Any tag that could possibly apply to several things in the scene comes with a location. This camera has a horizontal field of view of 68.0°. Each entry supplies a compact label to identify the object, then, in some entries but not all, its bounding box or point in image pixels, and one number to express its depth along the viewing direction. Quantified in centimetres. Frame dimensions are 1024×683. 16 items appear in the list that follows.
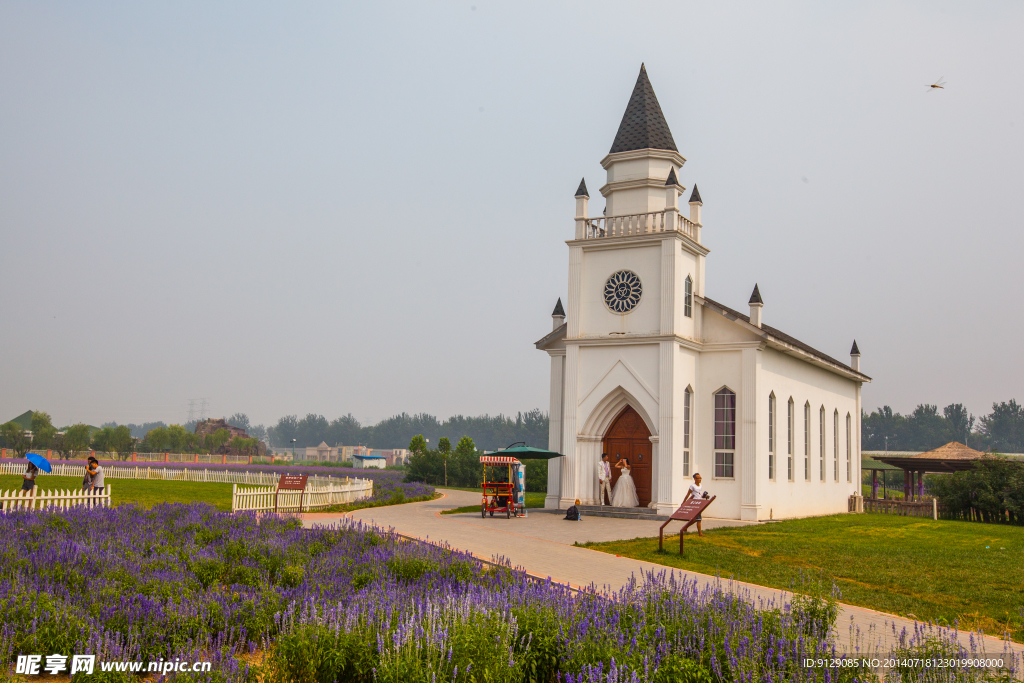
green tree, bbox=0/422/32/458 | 7244
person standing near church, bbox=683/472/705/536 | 1736
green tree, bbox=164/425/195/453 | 9821
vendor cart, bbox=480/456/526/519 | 2303
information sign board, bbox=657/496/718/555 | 1497
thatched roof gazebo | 3594
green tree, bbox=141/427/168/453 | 9712
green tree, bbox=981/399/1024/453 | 15312
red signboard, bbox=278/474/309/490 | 2188
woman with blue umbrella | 2000
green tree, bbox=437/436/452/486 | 4772
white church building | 2519
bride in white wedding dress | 2538
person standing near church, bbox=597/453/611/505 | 2581
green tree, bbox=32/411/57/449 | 8112
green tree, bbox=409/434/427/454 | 4791
